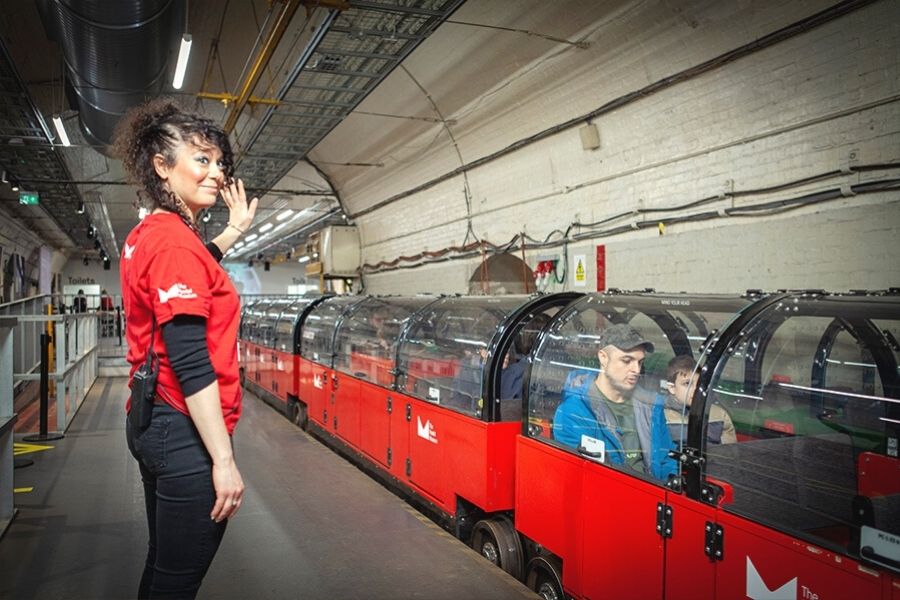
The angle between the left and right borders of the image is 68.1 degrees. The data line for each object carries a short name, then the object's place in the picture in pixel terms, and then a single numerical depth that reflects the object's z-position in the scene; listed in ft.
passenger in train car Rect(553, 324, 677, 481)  10.05
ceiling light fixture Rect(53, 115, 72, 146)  25.42
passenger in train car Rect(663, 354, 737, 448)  8.93
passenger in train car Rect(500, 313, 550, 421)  14.11
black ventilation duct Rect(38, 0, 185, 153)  16.38
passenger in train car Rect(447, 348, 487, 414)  14.43
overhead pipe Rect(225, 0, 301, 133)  19.16
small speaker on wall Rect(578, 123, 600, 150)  23.21
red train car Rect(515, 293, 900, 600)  7.45
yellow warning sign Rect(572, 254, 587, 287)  24.39
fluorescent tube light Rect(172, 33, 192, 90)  18.05
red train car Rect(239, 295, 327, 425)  29.50
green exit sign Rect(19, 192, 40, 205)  40.34
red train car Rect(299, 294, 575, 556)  13.76
